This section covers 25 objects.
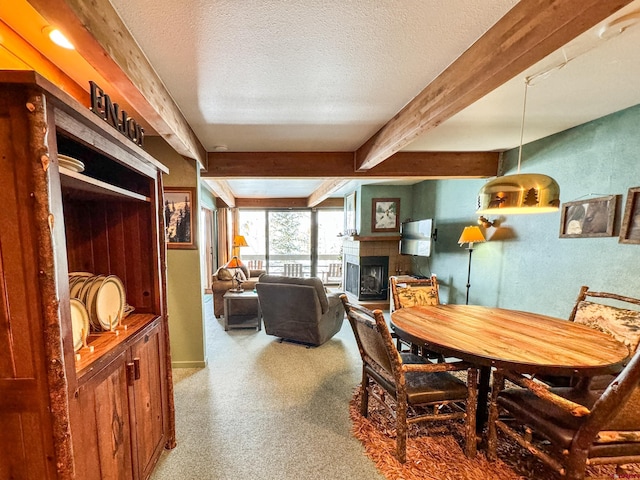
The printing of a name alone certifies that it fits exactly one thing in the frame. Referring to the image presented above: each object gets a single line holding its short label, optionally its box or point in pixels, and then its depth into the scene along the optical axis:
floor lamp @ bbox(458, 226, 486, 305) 3.25
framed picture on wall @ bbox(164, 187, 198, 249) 2.68
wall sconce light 3.21
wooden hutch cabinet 0.77
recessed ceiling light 1.14
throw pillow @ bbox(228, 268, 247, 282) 4.95
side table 3.90
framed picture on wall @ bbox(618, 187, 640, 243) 1.91
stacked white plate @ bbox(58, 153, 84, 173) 0.93
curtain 7.09
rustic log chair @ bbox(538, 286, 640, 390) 1.70
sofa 4.28
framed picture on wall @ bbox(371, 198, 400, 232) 5.15
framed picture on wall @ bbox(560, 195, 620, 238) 2.07
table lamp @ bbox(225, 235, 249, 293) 4.08
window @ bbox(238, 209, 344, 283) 7.57
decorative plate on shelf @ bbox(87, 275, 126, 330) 1.30
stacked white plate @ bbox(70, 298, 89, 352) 1.09
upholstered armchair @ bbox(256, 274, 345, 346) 3.07
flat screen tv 3.96
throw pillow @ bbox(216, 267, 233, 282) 4.30
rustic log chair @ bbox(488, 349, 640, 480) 1.09
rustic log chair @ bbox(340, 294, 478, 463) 1.56
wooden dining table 1.31
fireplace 5.20
